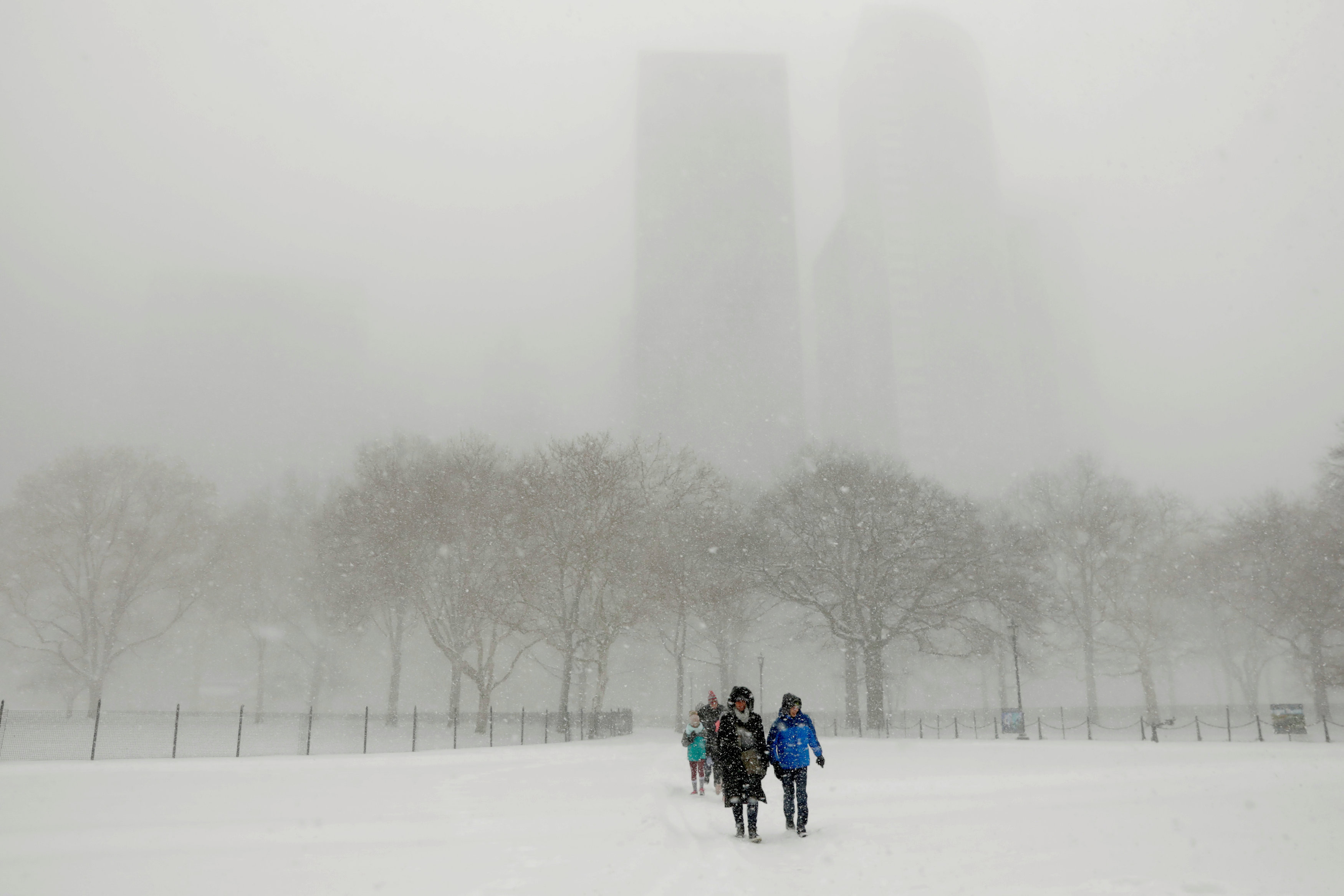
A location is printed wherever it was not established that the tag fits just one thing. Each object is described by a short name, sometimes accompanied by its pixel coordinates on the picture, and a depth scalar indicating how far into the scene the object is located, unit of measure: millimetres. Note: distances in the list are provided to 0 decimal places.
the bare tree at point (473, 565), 38938
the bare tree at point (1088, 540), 48438
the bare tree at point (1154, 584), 47031
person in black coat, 10875
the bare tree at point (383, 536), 40000
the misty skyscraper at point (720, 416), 170500
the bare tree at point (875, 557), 40000
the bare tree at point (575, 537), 39031
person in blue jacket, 10828
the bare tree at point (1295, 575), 38312
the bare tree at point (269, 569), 50781
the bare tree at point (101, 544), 45062
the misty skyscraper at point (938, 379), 168500
